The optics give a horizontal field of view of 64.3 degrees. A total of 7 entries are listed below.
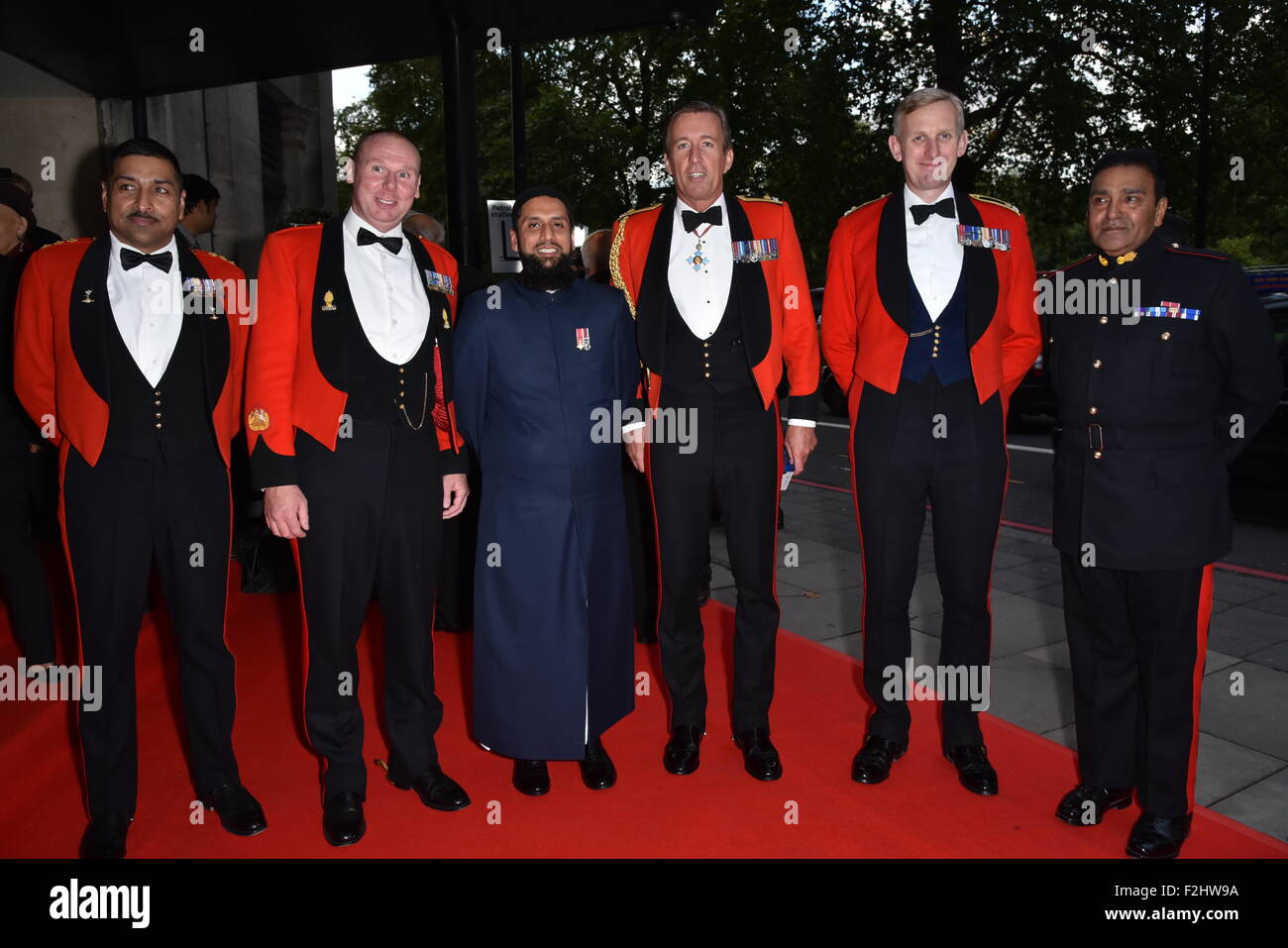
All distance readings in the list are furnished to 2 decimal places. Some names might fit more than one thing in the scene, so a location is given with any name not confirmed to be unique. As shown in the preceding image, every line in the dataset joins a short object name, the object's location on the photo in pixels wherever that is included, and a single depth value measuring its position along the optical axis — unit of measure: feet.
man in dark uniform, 10.36
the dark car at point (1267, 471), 25.35
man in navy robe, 11.83
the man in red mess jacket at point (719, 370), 12.12
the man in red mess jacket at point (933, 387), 11.70
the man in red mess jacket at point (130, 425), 10.42
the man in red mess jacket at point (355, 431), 10.82
